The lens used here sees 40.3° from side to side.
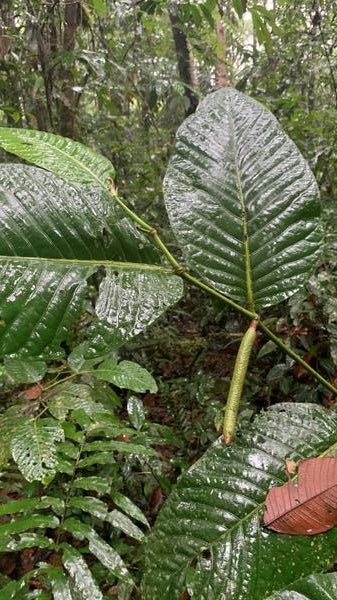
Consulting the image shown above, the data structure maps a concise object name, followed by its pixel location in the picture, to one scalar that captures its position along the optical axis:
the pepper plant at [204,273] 0.41
